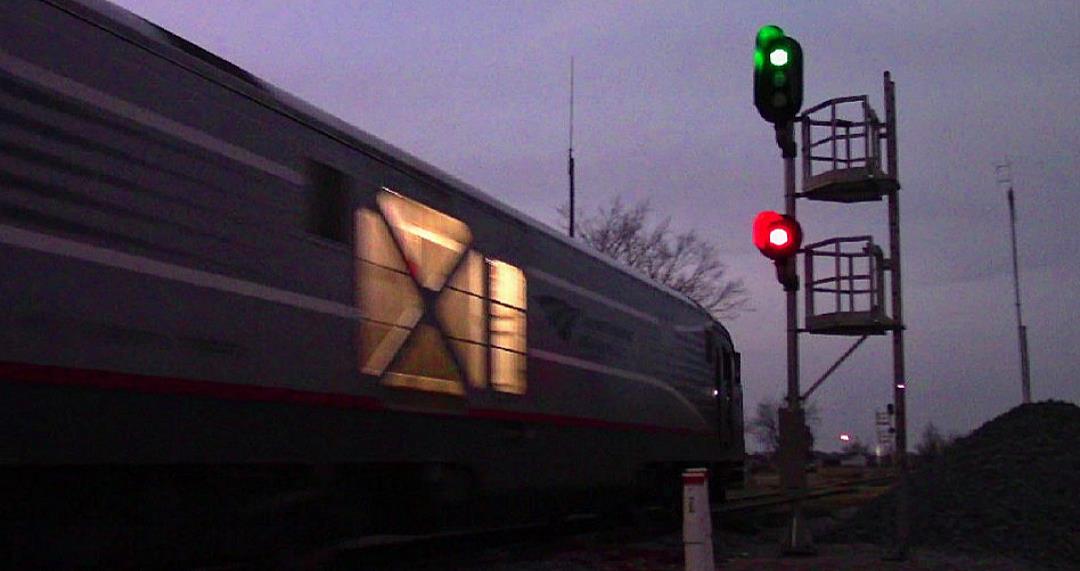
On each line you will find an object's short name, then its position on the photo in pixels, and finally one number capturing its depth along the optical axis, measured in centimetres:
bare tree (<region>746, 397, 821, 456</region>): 7811
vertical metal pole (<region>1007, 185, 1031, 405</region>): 3152
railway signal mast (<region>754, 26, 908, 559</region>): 963
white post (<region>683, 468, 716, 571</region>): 673
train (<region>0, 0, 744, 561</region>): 553
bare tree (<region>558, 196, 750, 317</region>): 4103
